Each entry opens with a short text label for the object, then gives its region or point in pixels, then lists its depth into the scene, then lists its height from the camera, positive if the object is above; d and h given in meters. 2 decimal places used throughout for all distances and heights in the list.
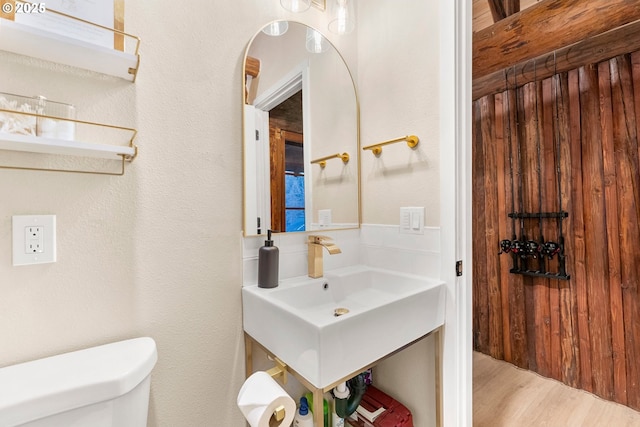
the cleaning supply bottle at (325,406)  1.24 -0.85
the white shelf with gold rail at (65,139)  0.69 +0.22
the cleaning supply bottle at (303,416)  1.14 -0.80
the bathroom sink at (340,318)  0.80 -0.34
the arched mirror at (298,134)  1.15 +0.39
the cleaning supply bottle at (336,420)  1.24 -0.87
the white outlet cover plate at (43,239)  0.74 -0.04
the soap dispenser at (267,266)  1.09 -0.18
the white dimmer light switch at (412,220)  1.26 -0.02
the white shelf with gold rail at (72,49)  0.69 +0.45
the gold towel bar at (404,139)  1.26 +0.34
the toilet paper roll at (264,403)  0.77 -0.50
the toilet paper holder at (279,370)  0.91 -0.49
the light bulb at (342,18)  1.36 +0.98
